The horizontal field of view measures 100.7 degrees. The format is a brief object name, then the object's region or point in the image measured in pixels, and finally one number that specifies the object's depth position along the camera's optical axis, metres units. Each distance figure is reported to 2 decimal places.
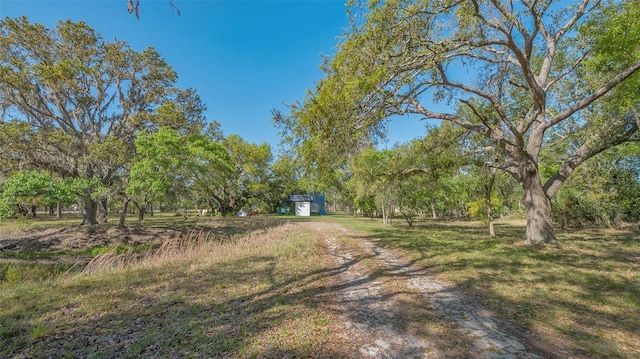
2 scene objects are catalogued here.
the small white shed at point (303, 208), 47.06
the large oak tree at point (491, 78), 6.37
